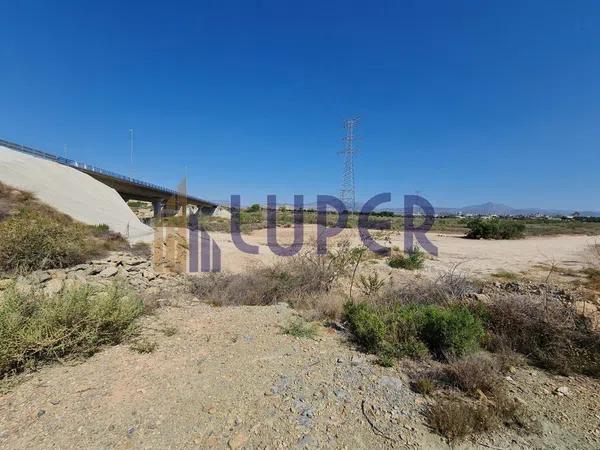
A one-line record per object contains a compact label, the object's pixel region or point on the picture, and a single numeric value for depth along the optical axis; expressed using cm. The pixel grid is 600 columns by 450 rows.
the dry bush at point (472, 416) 267
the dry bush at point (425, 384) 326
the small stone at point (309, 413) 291
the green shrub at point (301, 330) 485
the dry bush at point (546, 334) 383
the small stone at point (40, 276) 686
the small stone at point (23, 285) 595
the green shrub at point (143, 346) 412
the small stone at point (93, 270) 813
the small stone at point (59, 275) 737
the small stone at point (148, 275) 895
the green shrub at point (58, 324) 345
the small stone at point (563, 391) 328
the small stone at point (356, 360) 395
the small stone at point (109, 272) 817
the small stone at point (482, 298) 543
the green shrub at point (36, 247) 765
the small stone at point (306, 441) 256
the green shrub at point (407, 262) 1242
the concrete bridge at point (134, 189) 2697
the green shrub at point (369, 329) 431
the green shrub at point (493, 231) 2914
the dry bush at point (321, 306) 576
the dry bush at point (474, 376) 324
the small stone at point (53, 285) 621
